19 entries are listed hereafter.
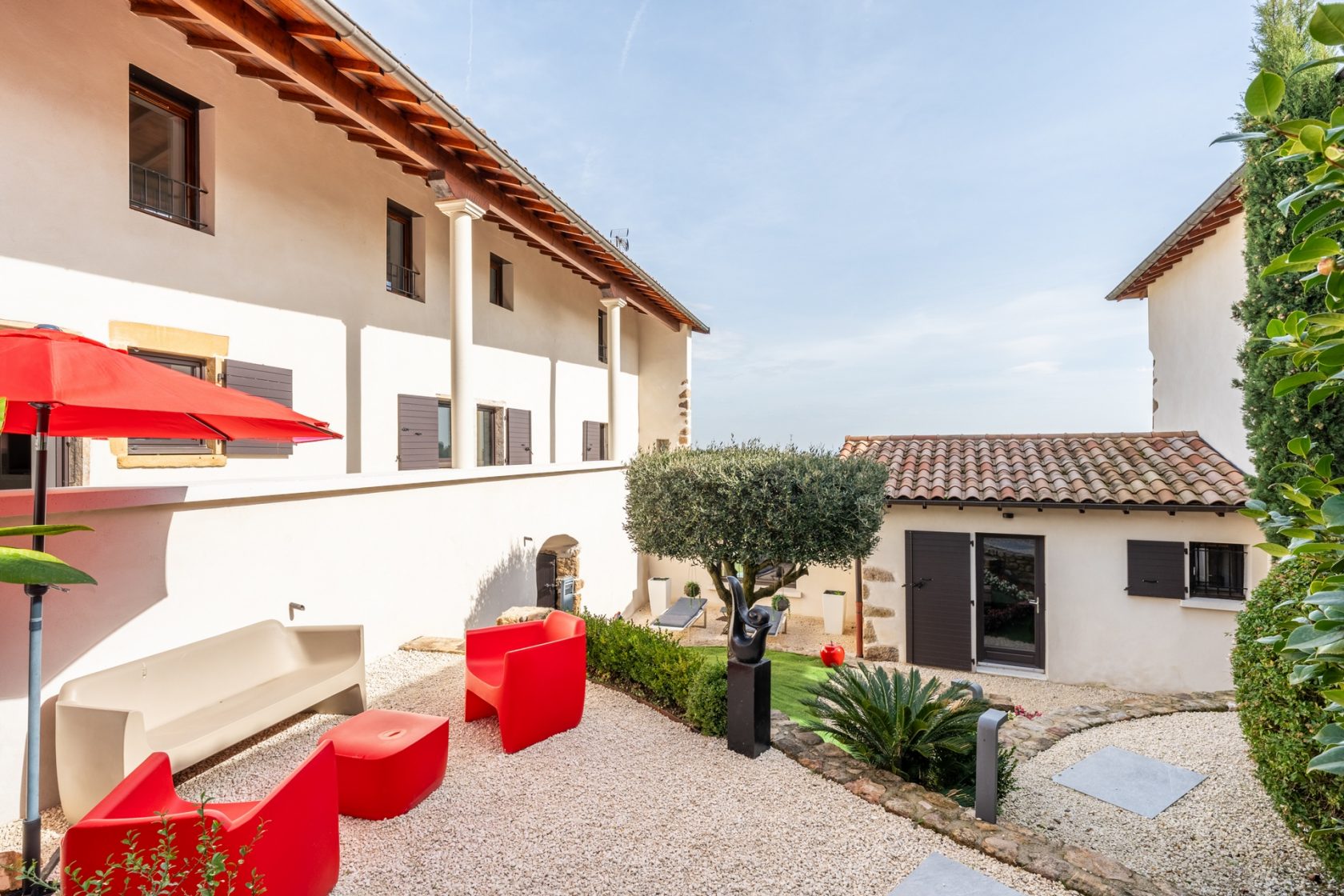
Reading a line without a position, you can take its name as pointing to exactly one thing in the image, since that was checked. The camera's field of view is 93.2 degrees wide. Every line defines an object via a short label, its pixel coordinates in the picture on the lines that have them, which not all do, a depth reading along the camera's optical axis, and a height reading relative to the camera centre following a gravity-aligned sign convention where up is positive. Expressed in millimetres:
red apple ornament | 10477 -3357
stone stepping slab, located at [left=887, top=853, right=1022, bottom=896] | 3619 -2498
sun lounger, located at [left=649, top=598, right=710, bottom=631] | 12656 -3381
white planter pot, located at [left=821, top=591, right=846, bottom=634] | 13695 -3416
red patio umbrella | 3039 +290
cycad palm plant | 5270 -2330
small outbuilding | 10094 -1904
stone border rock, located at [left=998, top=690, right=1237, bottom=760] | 6947 -3154
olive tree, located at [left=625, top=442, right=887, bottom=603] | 8625 -799
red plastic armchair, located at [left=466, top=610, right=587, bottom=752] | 5234 -2010
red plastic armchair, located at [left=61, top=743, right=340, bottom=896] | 2770 -1733
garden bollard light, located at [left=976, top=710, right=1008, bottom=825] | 4551 -2273
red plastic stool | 4188 -2092
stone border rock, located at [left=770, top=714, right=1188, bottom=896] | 3723 -2511
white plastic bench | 3906 -1873
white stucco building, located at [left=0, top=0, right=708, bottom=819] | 5367 +1753
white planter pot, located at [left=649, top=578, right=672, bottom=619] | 15742 -3537
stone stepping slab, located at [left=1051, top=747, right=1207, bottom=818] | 5567 -3057
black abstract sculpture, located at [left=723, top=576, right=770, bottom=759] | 5258 -1911
